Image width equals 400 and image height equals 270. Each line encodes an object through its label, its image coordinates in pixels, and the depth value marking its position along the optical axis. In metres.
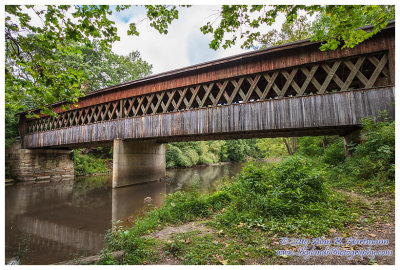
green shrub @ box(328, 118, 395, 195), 5.02
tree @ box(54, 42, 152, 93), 23.17
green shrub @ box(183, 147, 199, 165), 26.91
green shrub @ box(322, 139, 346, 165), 9.14
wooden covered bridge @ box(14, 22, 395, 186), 7.04
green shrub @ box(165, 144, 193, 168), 24.77
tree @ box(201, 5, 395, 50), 3.12
